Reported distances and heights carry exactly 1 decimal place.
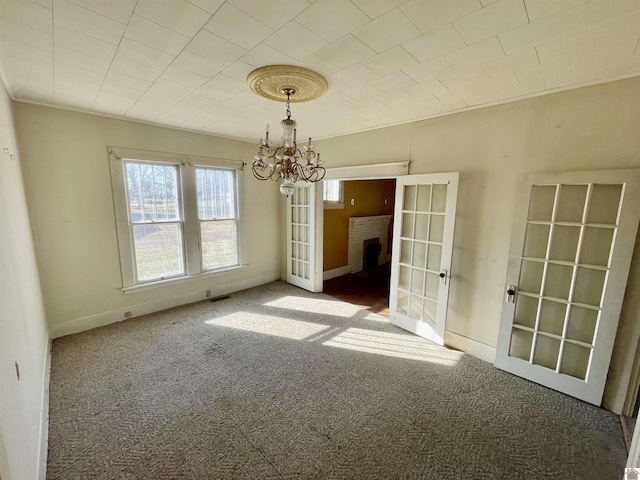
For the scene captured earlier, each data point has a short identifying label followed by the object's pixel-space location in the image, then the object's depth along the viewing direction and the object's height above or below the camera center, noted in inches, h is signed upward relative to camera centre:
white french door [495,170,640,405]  83.0 -24.7
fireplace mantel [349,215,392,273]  234.4 -28.8
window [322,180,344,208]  219.5 +6.3
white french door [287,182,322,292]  184.5 -27.0
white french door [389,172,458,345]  119.6 -24.1
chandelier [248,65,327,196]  79.4 +37.3
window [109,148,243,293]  140.4 -9.8
